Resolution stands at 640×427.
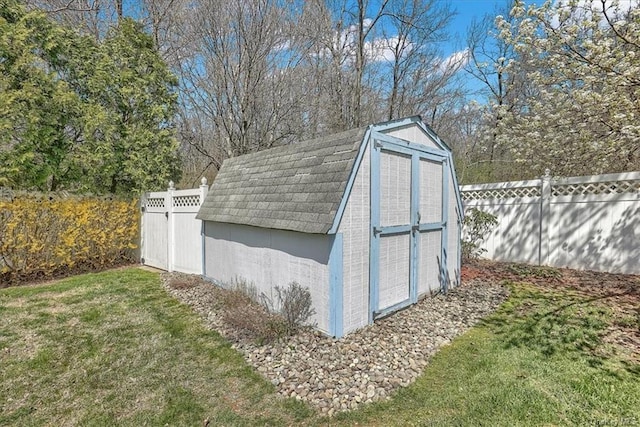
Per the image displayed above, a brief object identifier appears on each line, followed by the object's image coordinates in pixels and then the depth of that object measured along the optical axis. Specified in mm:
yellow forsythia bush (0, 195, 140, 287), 6895
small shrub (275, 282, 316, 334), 4160
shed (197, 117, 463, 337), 3949
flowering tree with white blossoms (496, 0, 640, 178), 4594
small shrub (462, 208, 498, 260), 8242
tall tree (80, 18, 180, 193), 8273
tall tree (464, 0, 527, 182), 11656
